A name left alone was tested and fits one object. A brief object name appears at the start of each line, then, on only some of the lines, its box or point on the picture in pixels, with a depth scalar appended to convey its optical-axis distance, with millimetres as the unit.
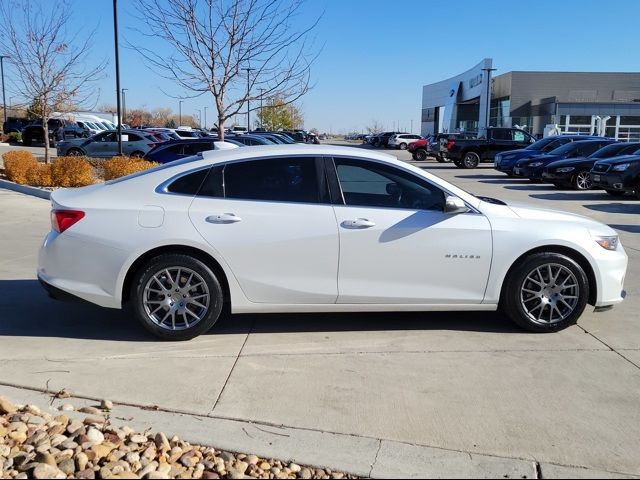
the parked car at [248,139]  25561
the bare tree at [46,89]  19750
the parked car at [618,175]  15766
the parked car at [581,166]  18906
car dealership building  58656
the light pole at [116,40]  18922
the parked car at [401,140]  58344
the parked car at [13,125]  57562
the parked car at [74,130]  44747
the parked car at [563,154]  21281
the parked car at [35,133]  47719
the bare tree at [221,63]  14172
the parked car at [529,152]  23969
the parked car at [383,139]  62781
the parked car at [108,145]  26234
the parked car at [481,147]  29781
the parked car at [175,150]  17619
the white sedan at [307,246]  5094
